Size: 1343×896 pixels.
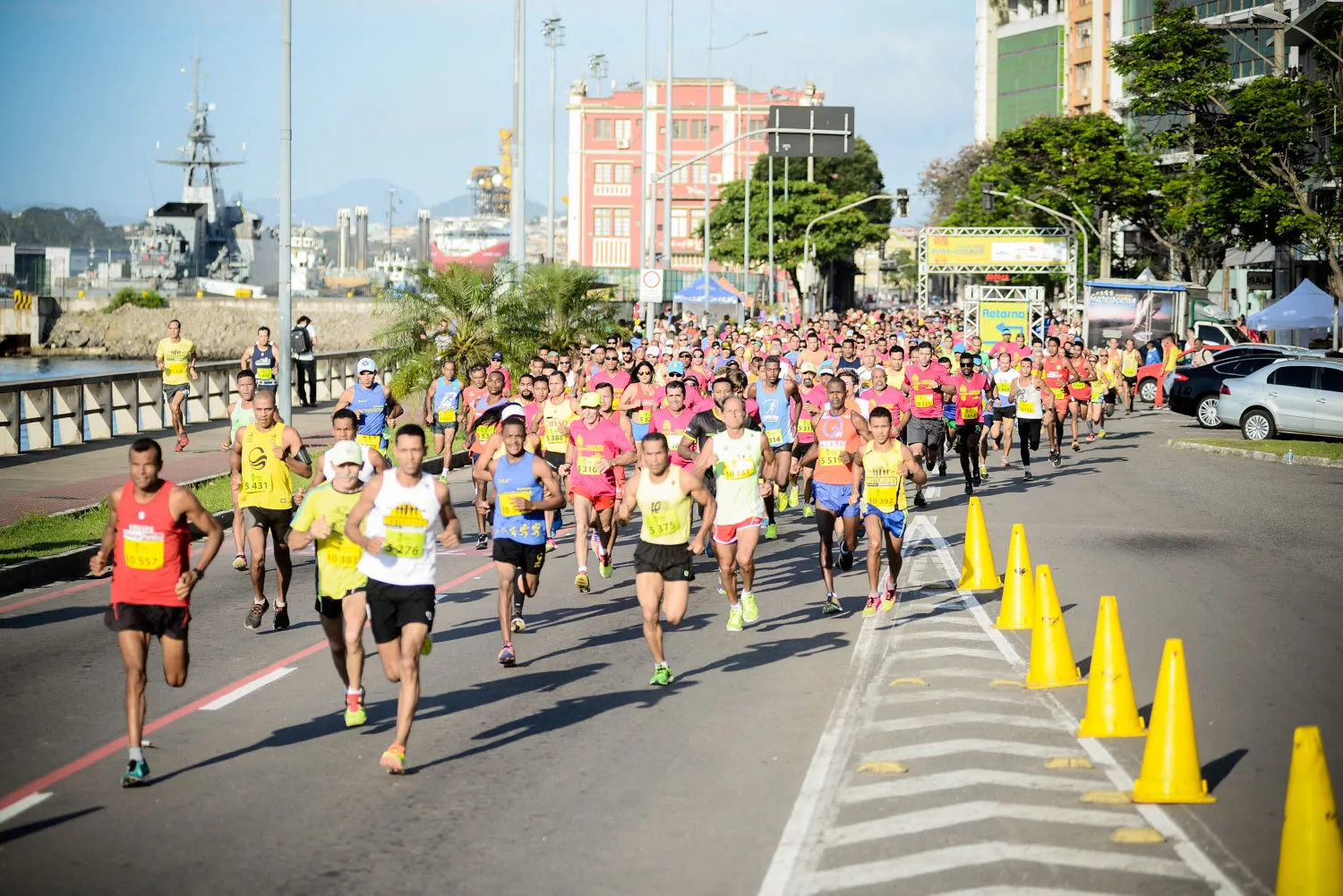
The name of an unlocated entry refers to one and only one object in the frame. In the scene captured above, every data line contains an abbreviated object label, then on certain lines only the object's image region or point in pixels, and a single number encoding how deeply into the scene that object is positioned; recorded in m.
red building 113.38
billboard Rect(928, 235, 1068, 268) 64.69
